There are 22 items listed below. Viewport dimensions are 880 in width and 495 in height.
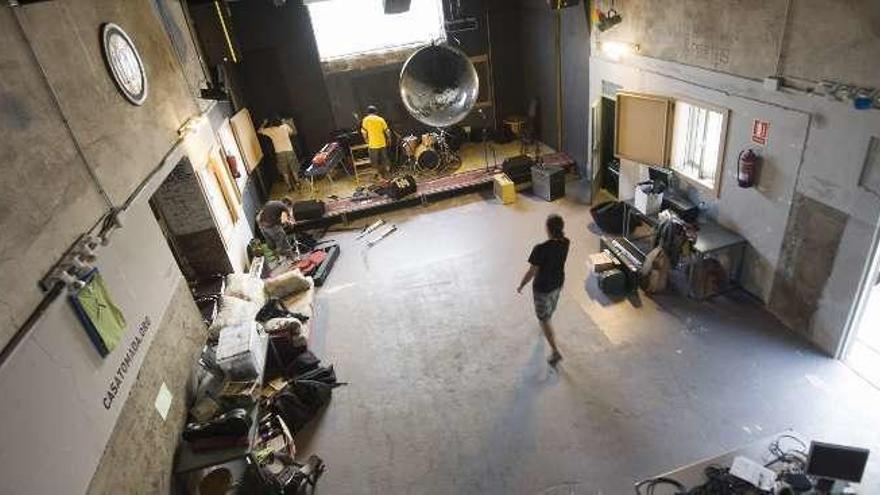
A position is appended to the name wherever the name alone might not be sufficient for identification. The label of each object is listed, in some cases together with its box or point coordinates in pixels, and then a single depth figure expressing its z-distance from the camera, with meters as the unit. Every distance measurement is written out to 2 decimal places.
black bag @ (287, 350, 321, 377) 6.47
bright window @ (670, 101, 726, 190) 7.19
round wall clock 5.48
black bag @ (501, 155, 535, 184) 10.98
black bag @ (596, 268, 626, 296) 7.25
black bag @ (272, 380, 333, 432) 5.86
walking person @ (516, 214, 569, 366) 5.66
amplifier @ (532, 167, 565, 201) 10.30
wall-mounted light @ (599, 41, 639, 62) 8.15
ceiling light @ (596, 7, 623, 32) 8.14
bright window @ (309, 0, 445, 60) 11.84
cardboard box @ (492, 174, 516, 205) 10.59
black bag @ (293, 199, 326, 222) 10.45
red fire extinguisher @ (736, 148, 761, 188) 6.21
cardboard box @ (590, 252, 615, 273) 7.53
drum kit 11.77
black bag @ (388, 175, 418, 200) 10.86
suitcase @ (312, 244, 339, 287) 8.66
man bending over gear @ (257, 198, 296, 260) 8.98
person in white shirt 11.52
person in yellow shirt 11.28
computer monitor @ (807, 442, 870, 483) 3.22
